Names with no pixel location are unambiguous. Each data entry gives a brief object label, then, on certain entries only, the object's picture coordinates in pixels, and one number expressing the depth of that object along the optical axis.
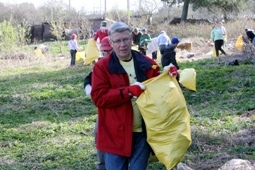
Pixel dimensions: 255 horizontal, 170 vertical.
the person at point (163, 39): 16.11
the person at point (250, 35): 16.56
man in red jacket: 3.04
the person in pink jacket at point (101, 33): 13.95
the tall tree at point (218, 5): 36.61
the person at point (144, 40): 17.95
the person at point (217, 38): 17.79
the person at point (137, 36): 18.41
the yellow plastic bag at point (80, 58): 19.45
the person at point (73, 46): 18.84
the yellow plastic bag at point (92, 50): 13.43
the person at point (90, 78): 3.85
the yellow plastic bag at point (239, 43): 19.15
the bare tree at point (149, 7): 45.55
